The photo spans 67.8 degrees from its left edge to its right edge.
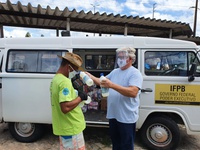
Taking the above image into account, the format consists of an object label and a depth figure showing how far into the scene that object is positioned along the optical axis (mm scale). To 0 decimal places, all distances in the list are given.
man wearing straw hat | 1525
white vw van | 2748
